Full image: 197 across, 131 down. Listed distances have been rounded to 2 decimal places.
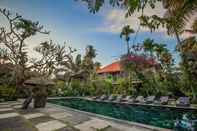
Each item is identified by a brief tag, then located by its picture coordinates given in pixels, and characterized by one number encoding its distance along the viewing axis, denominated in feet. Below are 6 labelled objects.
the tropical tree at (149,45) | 46.15
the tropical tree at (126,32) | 59.52
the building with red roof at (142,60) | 46.21
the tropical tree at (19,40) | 21.80
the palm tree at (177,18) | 10.99
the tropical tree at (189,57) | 30.39
